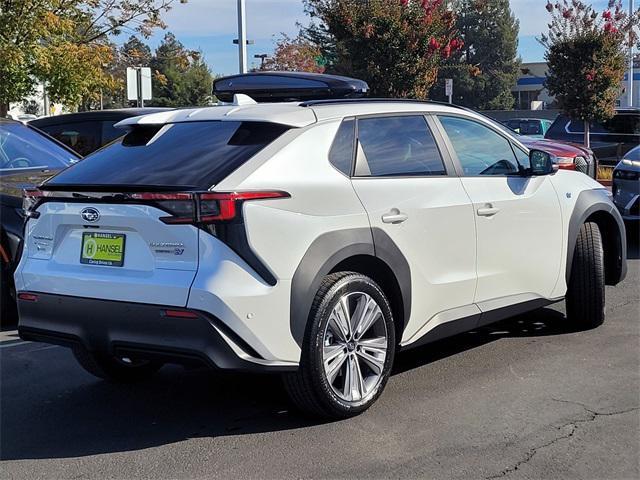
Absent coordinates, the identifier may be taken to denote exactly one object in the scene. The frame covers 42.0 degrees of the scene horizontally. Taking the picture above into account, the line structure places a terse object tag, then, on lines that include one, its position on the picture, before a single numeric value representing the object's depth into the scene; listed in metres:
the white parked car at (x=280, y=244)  3.99
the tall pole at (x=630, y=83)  27.08
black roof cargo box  6.09
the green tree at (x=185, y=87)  67.69
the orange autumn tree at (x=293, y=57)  40.47
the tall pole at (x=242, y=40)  18.11
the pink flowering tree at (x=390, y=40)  15.56
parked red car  12.18
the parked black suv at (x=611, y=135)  18.58
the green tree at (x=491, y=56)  79.75
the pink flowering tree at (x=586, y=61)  19.44
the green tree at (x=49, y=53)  13.97
